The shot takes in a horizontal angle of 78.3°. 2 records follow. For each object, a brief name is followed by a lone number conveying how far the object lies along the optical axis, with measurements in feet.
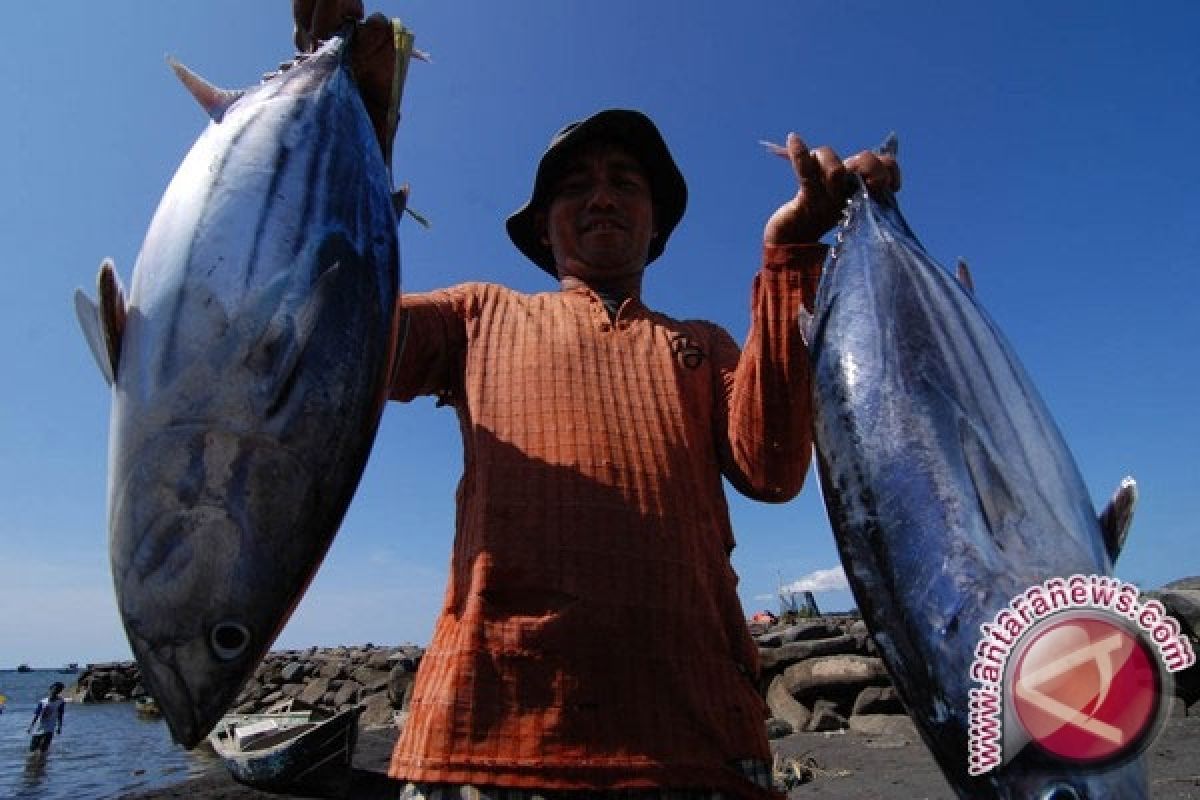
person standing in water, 75.31
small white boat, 42.65
